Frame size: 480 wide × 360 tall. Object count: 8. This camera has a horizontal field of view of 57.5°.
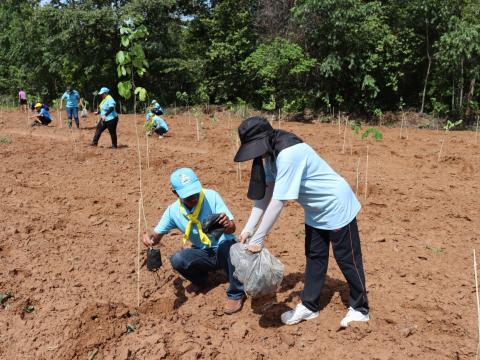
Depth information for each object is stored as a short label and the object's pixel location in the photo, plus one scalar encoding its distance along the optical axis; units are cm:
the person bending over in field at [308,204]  238
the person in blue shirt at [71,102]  1121
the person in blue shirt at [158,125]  947
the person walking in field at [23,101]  1793
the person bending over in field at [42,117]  1178
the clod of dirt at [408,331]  278
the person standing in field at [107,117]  800
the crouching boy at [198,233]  288
